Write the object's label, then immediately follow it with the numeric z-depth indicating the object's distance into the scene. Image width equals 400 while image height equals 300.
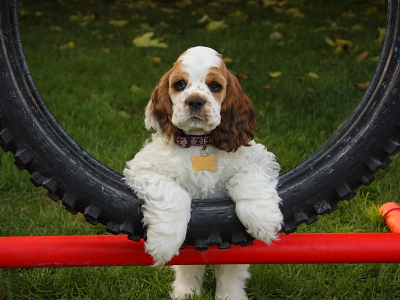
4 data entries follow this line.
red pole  2.45
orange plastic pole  3.17
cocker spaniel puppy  2.33
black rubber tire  2.37
